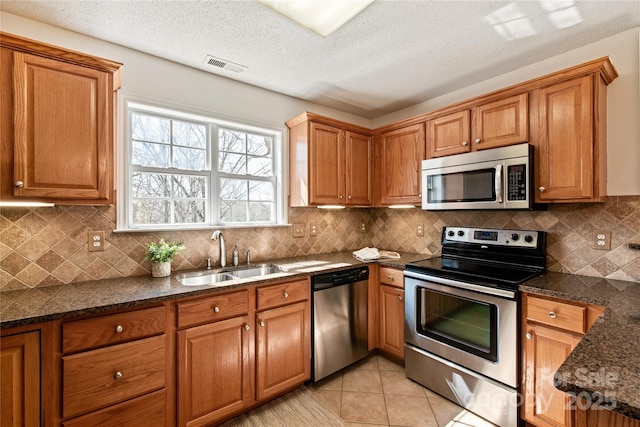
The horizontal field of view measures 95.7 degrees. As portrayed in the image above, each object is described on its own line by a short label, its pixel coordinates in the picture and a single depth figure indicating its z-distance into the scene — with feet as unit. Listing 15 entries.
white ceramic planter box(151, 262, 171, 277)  6.60
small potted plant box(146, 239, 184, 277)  6.57
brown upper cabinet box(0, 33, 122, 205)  4.79
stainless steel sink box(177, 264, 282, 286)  6.89
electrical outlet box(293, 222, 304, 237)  9.70
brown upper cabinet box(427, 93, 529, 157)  6.89
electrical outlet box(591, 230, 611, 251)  6.38
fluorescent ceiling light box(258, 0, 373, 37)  5.28
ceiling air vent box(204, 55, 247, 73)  7.28
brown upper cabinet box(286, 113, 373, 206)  8.98
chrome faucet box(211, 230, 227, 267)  7.62
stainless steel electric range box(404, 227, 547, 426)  6.05
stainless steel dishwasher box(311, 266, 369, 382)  7.61
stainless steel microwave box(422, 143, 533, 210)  6.62
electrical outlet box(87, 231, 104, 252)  6.28
